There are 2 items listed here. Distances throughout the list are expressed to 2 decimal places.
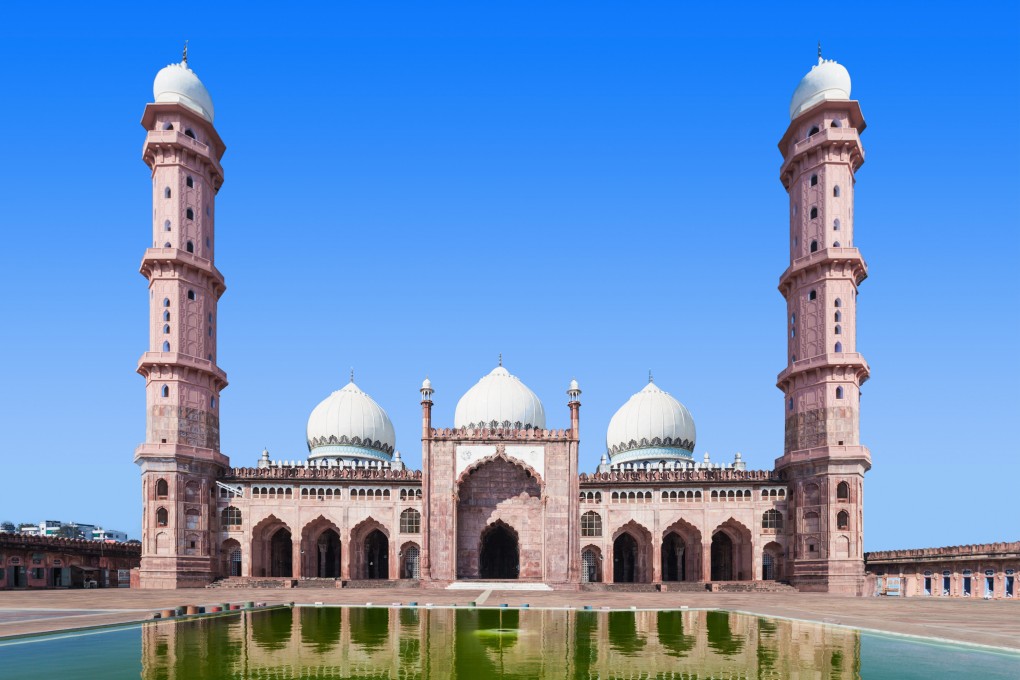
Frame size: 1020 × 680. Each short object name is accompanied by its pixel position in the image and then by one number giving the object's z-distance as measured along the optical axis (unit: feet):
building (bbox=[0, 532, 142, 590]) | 189.06
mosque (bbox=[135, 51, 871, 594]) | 171.94
